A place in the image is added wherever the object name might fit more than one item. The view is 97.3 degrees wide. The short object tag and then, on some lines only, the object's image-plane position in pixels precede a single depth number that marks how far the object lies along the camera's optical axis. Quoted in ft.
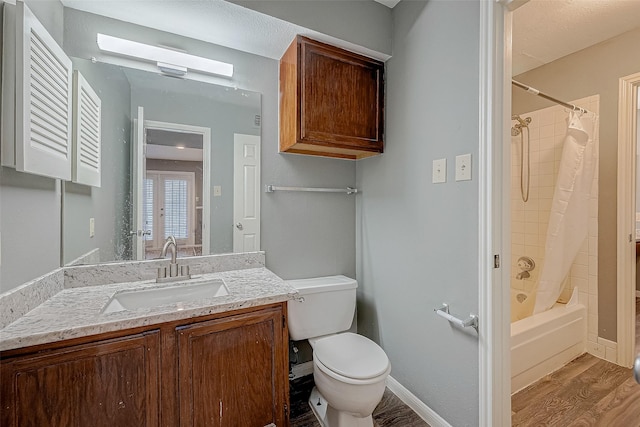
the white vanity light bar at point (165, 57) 4.74
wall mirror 4.73
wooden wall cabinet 5.24
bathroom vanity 2.87
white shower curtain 6.77
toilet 4.26
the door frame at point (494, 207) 3.94
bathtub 5.83
